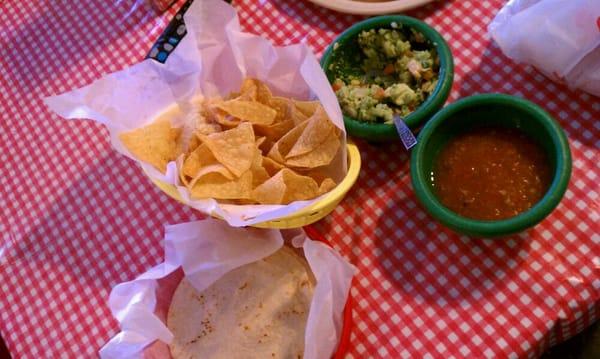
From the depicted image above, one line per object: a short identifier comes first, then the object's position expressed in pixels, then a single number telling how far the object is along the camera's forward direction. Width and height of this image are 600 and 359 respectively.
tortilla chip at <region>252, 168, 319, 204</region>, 1.09
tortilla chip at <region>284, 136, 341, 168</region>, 1.13
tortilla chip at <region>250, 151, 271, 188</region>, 1.15
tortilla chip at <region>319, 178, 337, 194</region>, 1.11
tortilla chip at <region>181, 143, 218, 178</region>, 1.13
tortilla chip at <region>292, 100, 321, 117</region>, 1.20
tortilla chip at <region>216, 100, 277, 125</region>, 1.19
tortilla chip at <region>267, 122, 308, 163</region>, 1.17
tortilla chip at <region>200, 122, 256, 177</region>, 1.12
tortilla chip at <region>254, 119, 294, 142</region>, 1.22
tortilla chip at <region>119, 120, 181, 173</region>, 1.14
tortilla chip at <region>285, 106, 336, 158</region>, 1.13
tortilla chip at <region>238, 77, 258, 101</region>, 1.24
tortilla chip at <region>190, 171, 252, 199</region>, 1.09
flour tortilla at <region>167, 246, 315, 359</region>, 1.11
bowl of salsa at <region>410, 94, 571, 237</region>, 1.01
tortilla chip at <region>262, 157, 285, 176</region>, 1.18
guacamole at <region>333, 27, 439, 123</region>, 1.20
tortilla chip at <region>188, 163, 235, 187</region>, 1.10
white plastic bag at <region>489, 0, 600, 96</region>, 1.13
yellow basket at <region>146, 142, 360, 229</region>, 1.07
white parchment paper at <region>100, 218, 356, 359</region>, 1.10
